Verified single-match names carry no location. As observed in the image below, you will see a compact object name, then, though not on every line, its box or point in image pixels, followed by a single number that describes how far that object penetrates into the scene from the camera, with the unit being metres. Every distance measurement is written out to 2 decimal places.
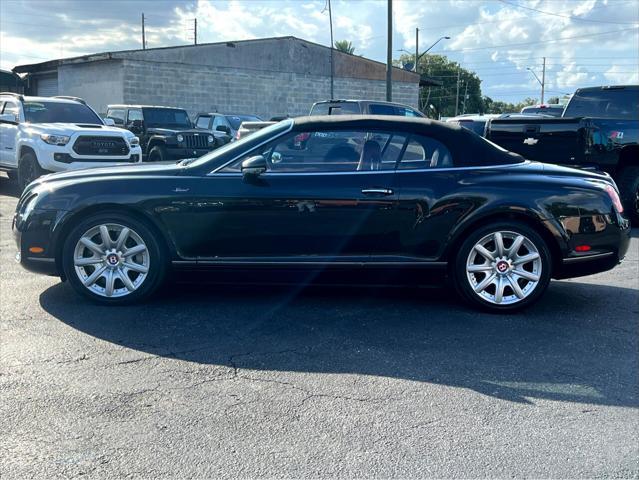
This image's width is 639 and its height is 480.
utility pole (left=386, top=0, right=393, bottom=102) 24.61
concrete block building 28.89
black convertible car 5.02
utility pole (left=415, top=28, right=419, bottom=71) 49.59
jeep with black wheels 15.36
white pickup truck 11.52
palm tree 65.19
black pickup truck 9.23
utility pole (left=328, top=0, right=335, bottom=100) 32.09
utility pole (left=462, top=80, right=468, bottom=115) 77.56
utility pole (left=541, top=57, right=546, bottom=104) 76.57
